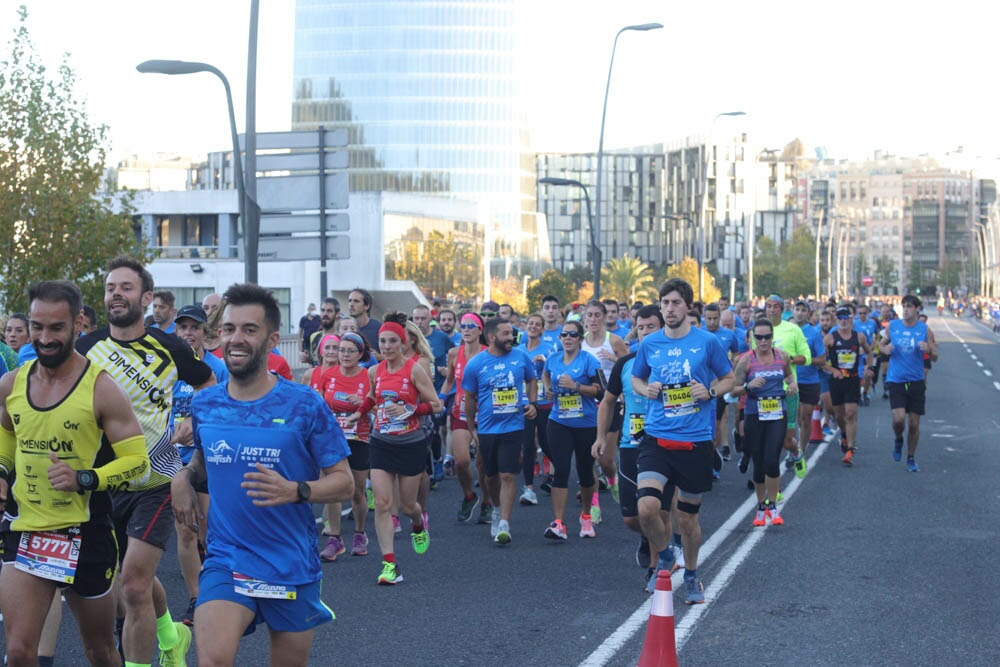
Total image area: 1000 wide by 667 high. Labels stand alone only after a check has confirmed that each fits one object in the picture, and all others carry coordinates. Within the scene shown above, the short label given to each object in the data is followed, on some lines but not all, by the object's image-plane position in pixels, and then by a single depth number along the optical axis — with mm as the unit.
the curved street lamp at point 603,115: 28641
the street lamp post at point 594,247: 31234
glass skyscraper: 130750
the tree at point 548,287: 77938
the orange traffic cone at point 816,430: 19375
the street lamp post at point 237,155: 15531
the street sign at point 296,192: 17844
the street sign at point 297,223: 18125
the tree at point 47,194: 24656
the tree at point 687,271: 94375
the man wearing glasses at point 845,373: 17188
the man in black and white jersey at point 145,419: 6078
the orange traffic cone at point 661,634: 5965
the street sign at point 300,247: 18203
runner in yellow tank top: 5113
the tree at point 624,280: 87125
